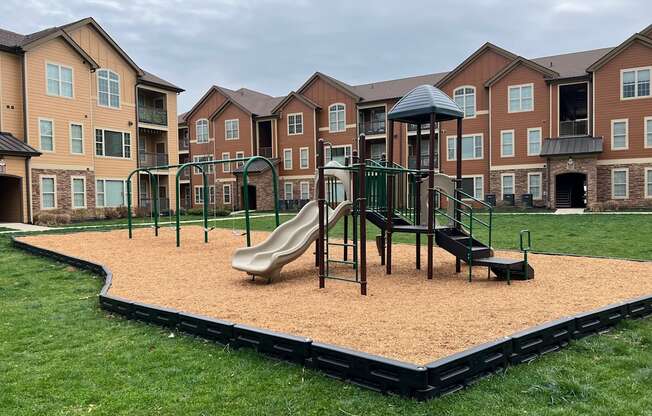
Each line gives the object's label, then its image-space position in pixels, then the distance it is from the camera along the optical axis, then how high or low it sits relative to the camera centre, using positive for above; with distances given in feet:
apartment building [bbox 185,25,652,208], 95.91 +14.80
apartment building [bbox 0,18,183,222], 80.94 +14.59
